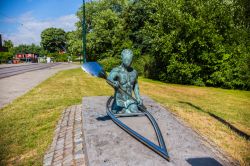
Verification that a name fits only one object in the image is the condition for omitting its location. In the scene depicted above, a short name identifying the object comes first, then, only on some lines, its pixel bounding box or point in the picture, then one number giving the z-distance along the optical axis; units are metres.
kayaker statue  4.47
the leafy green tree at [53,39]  78.21
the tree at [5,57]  55.16
